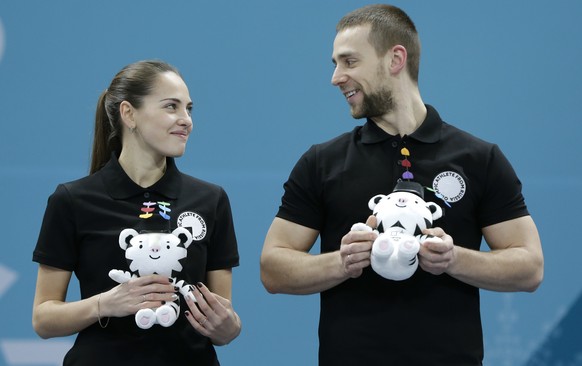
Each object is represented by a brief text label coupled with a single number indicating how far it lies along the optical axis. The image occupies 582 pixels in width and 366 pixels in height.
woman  8.58
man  8.56
